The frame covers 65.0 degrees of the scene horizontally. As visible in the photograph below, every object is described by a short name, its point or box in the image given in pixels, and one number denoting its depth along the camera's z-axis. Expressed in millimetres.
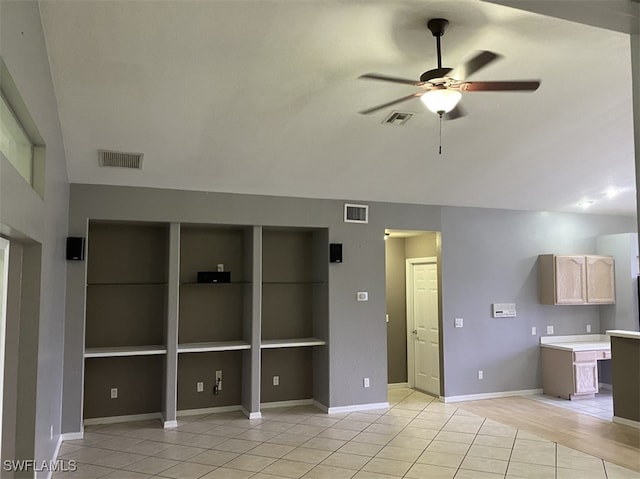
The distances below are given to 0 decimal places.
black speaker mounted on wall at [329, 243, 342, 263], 6238
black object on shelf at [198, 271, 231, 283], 6027
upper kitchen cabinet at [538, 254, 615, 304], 7238
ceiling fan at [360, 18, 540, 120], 3010
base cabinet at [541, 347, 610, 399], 6836
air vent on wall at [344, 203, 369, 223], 6422
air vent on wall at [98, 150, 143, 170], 4863
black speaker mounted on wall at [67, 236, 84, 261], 5129
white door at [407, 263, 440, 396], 7258
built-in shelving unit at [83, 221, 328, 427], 5820
